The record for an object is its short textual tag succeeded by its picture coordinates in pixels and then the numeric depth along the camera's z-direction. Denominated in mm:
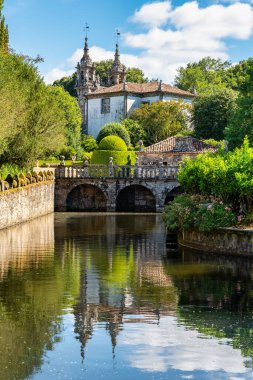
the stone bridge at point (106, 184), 53344
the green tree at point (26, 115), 34188
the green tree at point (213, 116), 78438
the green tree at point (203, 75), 115812
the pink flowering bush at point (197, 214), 26188
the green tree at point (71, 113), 82344
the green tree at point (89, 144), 85294
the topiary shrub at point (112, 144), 63378
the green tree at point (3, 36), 43406
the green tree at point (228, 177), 26062
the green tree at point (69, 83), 131875
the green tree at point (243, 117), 43750
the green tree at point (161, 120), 80188
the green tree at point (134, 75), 127006
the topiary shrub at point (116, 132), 76188
